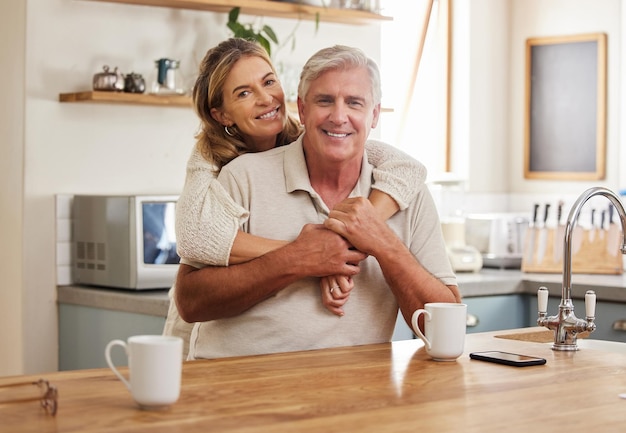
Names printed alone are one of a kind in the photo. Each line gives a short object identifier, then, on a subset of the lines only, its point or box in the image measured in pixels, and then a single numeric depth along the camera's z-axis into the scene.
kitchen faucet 2.31
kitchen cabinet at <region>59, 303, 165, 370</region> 3.58
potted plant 4.00
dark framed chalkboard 5.06
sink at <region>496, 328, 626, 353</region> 2.71
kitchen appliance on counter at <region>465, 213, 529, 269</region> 4.73
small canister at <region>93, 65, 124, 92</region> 3.71
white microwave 3.66
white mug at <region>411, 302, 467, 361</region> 2.13
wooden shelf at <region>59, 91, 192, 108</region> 3.66
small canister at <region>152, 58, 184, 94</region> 3.86
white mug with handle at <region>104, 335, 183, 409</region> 1.62
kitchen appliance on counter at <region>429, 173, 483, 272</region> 4.50
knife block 4.42
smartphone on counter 2.16
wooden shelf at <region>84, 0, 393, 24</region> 3.88
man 2.34
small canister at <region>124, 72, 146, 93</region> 3.79
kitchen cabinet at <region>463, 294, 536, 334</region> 4.09
